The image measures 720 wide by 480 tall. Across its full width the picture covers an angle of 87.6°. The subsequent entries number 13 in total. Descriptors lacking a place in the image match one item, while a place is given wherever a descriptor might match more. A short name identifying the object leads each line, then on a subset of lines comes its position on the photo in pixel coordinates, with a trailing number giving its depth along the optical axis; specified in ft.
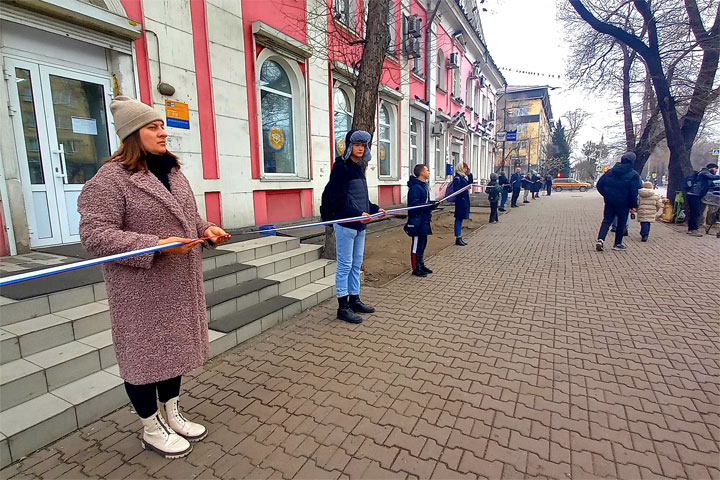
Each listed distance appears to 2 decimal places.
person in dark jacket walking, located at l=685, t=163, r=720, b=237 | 33.42
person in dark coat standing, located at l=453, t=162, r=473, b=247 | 27.30
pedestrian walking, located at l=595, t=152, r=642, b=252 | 25.86
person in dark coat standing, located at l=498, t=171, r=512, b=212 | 47.38
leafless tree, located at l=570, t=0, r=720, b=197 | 38.24
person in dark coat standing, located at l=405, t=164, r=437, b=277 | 19.70
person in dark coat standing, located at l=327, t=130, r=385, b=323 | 13.75
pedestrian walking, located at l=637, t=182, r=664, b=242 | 29.69
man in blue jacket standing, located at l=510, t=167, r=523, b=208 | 60.44
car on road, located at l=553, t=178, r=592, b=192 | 156.76
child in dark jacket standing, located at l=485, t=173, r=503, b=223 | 41.88
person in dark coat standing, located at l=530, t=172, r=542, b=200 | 85.81
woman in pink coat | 6.15
